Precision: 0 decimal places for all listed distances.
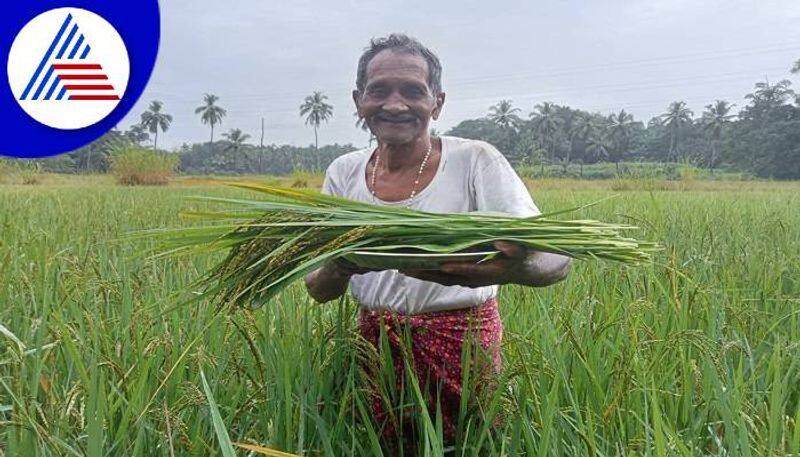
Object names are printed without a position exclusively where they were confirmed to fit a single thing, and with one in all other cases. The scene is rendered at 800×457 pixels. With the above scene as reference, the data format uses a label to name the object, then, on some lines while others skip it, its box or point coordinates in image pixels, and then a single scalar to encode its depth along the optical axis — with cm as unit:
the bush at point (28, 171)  1858
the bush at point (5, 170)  1694
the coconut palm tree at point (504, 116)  7766
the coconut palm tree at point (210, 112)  7912
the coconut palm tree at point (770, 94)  5353
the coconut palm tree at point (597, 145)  7688
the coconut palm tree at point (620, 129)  7980
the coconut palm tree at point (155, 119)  7319
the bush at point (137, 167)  2016
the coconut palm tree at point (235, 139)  7519
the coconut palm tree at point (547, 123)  7900
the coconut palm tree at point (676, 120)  7451
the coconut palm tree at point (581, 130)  7962
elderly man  156
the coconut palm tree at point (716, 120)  7138
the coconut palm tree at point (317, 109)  7781
